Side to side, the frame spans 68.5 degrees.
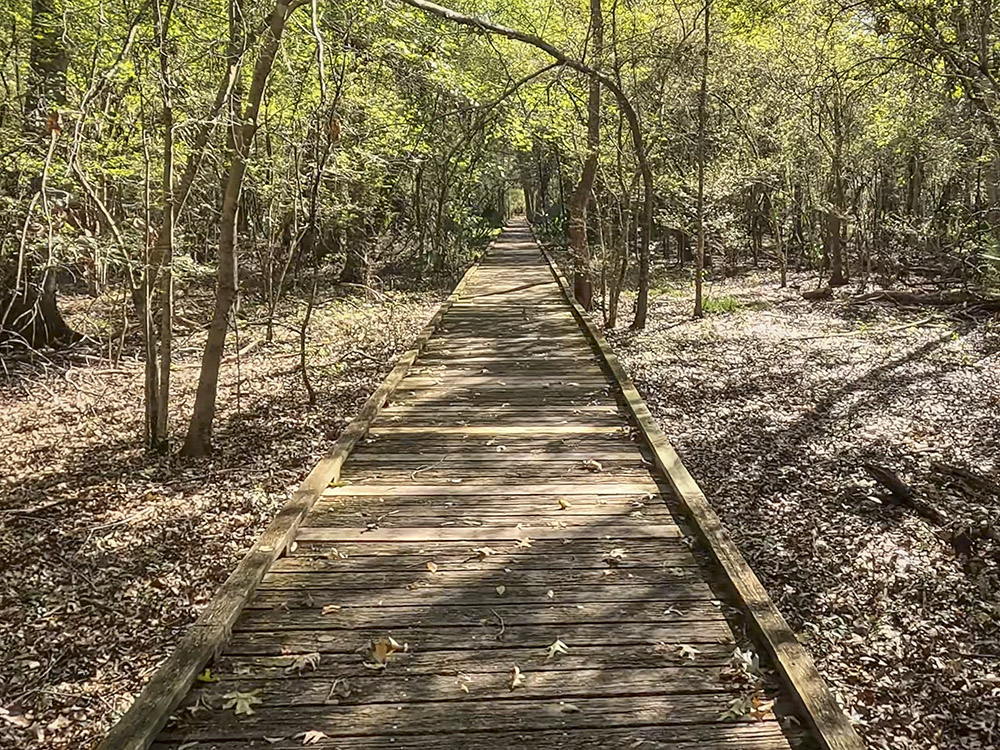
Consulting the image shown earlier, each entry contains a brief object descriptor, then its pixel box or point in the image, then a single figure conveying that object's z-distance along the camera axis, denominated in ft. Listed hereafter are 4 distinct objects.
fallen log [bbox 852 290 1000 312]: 44.29
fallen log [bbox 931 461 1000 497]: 19.44
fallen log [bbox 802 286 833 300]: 55.62
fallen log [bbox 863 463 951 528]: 18.49
